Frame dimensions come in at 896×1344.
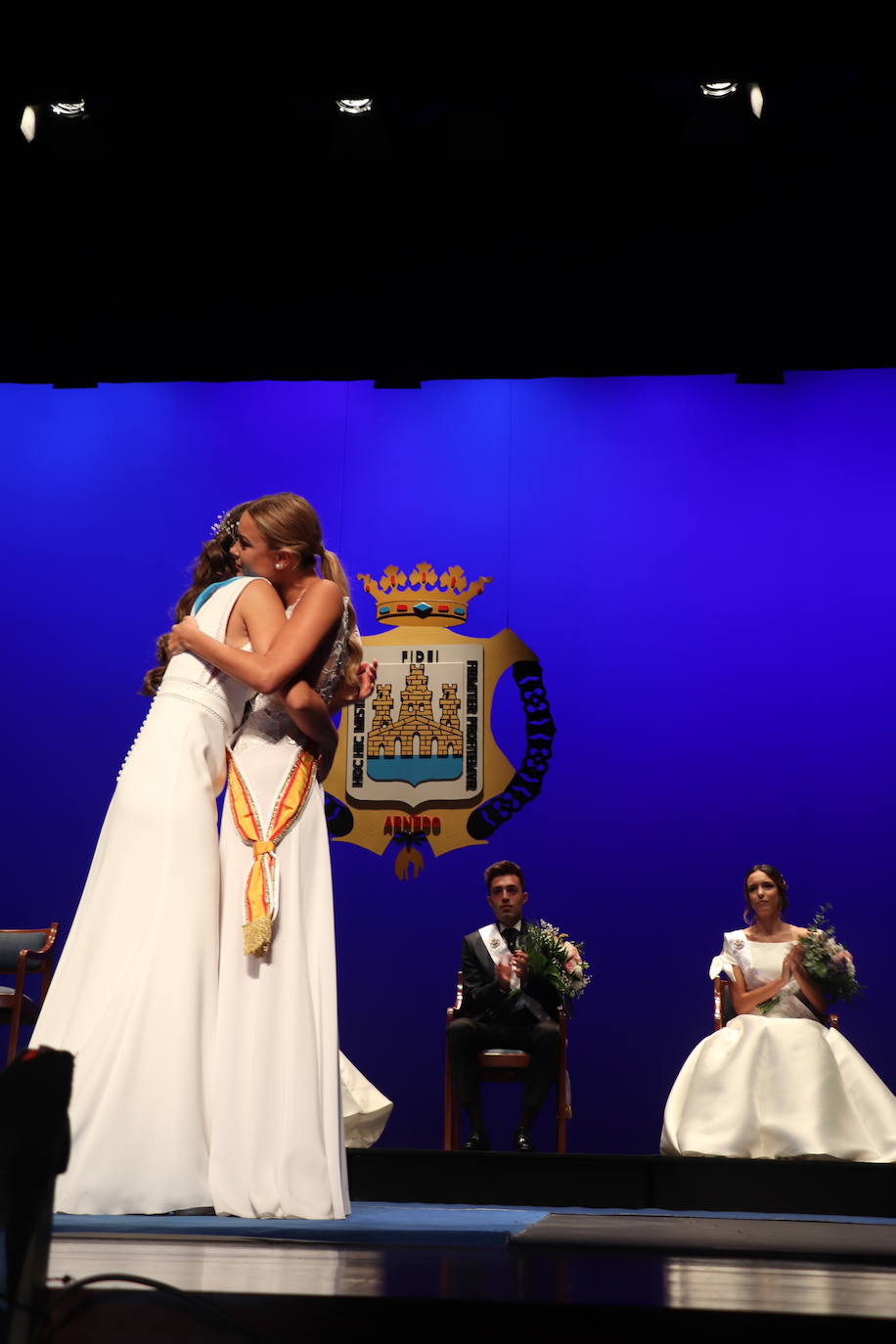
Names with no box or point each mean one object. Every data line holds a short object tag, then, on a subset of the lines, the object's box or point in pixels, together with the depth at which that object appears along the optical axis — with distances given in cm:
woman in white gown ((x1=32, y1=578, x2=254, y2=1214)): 258
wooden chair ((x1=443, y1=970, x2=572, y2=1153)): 579
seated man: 577
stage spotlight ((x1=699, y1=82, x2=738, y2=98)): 472
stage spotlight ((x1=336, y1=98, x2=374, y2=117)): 473
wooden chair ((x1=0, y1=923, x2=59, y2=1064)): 594
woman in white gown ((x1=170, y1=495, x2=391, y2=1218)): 266
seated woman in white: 513
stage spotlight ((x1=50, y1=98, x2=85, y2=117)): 482
